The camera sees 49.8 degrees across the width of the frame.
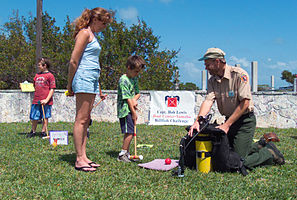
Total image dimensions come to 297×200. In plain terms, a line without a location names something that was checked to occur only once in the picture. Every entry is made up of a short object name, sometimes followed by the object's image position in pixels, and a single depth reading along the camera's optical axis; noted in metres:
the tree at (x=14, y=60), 14.88
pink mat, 3.87
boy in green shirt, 4.27
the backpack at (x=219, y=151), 3.67
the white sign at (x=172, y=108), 9.99
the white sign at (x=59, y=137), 5.62
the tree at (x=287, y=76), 30.29
